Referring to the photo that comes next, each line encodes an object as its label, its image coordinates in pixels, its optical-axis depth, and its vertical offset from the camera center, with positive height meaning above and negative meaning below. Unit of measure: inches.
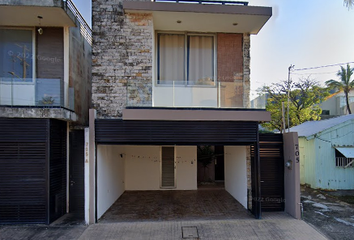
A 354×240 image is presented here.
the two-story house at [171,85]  265.6 +48.1
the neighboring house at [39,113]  254.5 +13.8
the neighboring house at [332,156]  394.9 -56.0
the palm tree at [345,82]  940.0 +170.9
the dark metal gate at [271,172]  292.2 -61.1
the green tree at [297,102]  733.9 +70.6
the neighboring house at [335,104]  1031.6 +87.4
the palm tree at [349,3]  225.5 +118.1
